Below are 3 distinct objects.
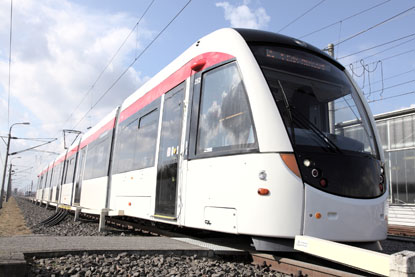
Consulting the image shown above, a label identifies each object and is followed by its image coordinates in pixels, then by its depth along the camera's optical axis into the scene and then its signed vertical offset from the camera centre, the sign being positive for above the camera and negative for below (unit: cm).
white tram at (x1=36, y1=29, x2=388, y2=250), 441 +81
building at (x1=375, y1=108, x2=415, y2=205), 1562 +273
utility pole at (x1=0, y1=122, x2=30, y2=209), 3331 +313
